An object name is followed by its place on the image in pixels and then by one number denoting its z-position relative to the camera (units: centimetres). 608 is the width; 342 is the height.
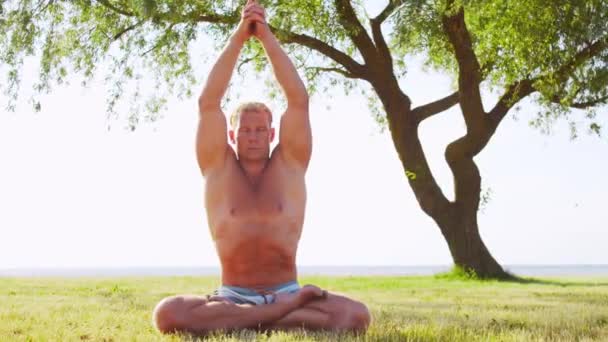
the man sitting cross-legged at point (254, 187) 473
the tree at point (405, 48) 1416
